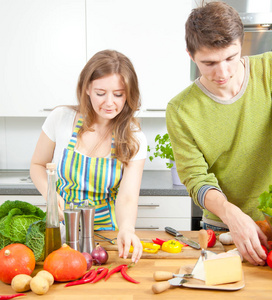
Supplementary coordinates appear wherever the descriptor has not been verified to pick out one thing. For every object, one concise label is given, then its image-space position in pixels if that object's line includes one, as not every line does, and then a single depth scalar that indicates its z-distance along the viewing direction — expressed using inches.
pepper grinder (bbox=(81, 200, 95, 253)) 55.5
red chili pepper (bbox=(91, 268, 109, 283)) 49.3
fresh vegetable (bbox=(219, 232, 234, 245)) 62.1
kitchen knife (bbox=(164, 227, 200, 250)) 60.5
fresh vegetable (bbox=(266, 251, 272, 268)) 52.5
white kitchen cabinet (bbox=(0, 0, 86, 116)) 123.3
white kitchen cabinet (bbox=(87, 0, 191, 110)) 123.3
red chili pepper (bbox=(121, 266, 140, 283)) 49.6
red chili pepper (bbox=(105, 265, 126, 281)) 50.4
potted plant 120.7
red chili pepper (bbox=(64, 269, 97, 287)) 48.3
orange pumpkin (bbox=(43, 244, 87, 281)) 47.9
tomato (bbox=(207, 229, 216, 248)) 60.1
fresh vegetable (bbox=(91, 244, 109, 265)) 53.8
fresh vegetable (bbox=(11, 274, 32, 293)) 45.8
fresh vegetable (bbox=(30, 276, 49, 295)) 45.3
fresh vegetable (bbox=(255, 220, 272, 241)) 57.4
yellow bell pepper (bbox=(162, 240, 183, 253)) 58.6
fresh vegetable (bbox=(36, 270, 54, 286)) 46.8
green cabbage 53.2
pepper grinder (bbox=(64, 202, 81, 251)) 52.5
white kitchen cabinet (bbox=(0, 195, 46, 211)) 115.9
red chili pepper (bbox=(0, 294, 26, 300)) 44.8
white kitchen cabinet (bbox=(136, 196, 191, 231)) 117.1
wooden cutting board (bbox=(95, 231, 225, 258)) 57.8
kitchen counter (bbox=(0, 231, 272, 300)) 45.7
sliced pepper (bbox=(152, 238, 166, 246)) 61.7
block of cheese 47.4
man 66.9
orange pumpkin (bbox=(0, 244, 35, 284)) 47.7
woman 69.0
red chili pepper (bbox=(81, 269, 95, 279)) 49.8
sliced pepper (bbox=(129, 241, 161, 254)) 58.9
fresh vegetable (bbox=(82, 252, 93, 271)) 51.8
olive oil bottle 51.6
